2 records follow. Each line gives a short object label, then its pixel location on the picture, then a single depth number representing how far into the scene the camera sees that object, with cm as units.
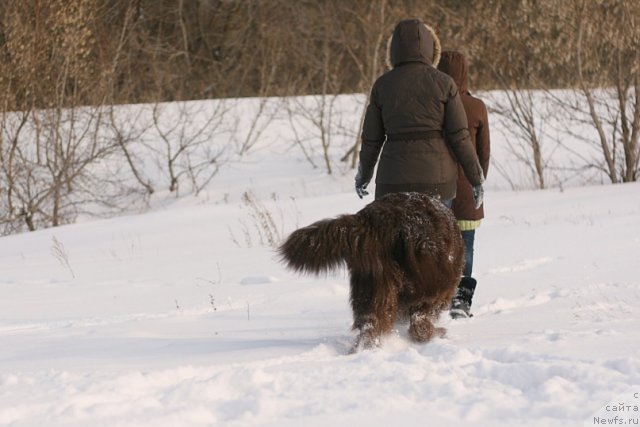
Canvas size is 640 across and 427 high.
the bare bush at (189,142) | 3384
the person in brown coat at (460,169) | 980
